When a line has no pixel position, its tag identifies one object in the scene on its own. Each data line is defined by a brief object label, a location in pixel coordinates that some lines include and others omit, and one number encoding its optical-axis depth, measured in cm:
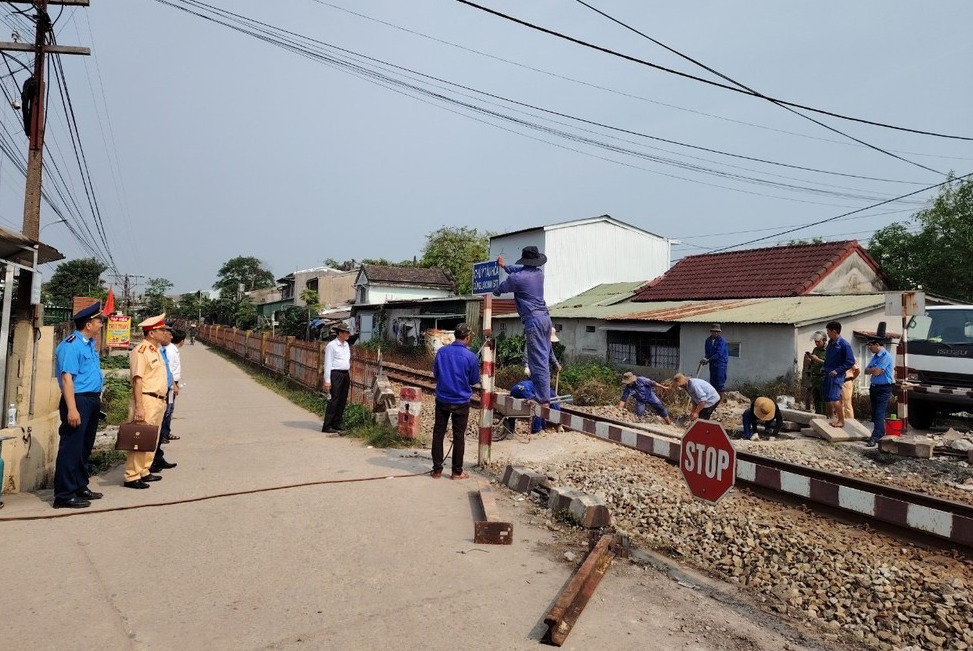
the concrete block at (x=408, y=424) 934
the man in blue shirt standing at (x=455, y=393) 697
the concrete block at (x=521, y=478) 648
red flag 2145
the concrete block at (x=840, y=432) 1049
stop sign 458
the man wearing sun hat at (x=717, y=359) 1307
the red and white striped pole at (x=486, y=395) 742
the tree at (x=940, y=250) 2805
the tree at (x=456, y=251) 5147
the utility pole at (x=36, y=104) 1180
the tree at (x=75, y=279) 6294
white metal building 3262
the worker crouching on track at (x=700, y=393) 912
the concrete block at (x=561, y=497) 561
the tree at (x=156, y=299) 7744
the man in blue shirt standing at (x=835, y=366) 1002
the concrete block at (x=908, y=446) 929
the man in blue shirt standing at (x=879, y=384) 1010
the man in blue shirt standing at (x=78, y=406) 551
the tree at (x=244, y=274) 8631
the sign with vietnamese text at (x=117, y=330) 2445
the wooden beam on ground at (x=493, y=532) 494
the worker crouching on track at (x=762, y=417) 1055
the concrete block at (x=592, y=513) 530
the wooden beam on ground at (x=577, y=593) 342
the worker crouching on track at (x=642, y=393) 1185
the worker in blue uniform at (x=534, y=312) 890
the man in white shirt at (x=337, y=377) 990
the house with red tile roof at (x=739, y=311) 1695
